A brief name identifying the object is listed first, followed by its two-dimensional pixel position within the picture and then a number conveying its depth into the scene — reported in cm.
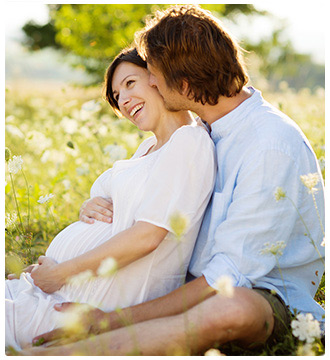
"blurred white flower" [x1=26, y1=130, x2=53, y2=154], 396
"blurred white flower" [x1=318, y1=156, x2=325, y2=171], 298
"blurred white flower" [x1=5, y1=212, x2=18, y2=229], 271
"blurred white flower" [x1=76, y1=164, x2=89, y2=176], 366
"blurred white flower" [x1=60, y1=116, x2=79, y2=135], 417
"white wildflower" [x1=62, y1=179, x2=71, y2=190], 373
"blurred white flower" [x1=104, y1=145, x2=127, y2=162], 352
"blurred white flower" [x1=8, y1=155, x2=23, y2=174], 276
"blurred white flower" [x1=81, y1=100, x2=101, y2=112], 394
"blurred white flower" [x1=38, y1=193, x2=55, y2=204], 283
